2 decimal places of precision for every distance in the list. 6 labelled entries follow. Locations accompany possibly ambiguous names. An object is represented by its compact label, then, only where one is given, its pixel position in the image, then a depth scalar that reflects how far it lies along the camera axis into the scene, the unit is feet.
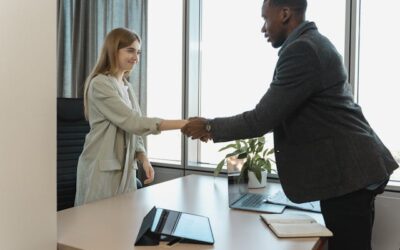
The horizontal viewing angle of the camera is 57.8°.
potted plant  6.40
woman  5.71
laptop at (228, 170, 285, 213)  5.07
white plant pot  6.53
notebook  3.84
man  3.72
